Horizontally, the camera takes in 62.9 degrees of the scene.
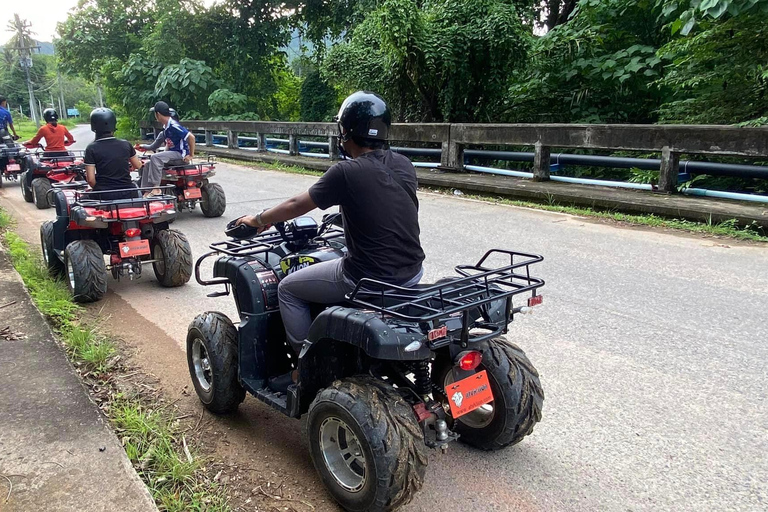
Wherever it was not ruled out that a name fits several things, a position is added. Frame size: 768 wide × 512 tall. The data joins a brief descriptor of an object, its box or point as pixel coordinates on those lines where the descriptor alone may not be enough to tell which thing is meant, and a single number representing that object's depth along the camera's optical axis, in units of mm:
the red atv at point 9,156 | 14914
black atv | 2629
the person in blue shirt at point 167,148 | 9977
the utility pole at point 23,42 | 58625
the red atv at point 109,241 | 6117
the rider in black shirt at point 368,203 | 2971
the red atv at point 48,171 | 12523
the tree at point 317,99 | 24797
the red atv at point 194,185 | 10305
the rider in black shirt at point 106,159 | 6851
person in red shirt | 12539
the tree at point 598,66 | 12961
